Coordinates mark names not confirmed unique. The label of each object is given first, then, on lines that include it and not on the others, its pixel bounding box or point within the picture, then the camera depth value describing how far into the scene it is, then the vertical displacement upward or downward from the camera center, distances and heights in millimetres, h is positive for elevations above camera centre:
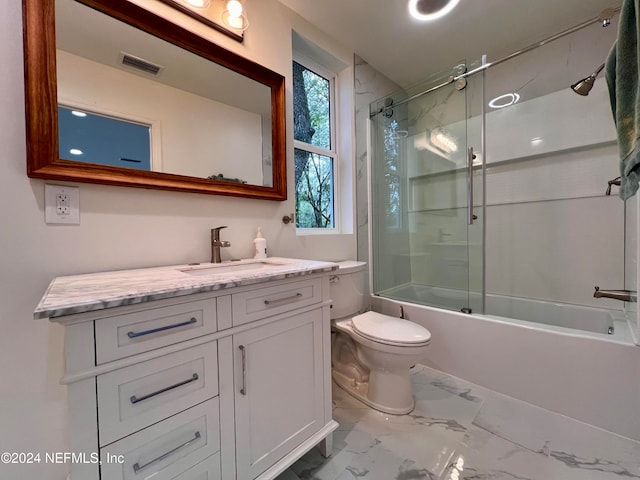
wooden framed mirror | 884 +588
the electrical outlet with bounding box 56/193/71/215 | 920 +125
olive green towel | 791 +443
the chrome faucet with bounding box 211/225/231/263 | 1245 -38
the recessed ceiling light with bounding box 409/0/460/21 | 1648 +1461
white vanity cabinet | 594 -421
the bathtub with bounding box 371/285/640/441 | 1226 -685
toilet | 1381 -641
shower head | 1390 +789
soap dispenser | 1417 -60
